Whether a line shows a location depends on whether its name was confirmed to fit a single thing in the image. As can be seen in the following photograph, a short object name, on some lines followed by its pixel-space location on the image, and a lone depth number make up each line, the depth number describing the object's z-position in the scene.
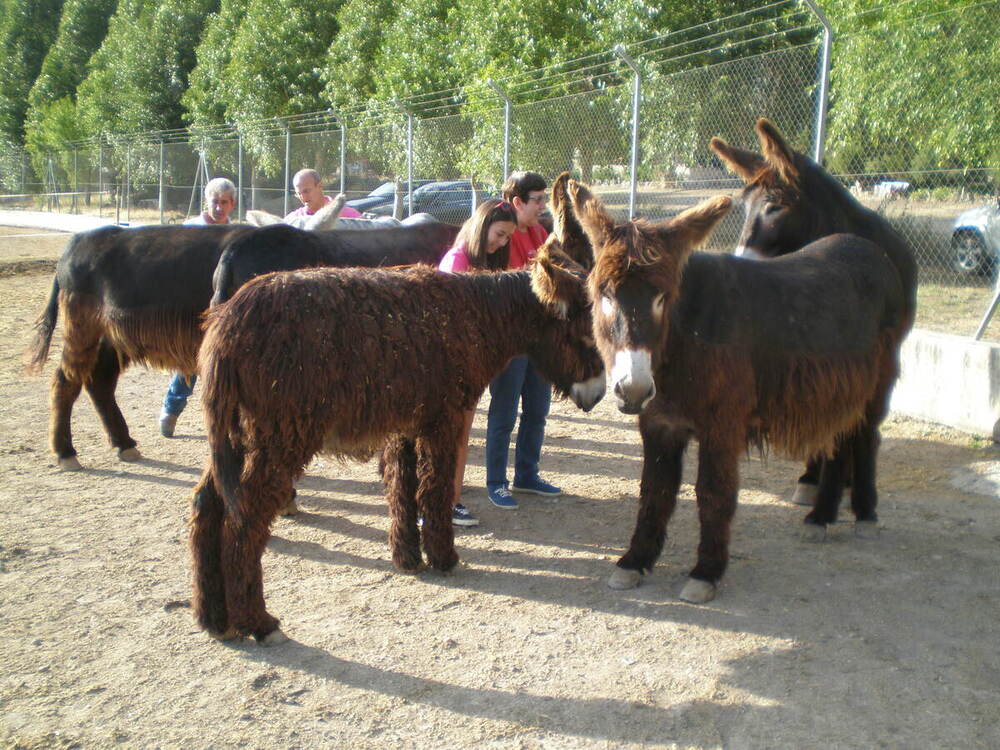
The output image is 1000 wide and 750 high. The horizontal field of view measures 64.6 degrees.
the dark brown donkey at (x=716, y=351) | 3.45
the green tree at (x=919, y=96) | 6.80
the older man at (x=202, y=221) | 6.79
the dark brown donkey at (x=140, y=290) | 5.92
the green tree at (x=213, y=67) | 31.78
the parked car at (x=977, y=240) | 6.99
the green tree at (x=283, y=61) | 28.20
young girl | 4.74
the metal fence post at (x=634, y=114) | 8.37
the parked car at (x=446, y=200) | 14.53
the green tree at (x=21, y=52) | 50.47
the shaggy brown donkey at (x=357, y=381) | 3.48
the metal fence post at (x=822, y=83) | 6.77
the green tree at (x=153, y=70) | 35.88
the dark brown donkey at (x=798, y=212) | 5.11
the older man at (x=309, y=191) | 7.27
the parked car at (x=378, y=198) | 16.30
